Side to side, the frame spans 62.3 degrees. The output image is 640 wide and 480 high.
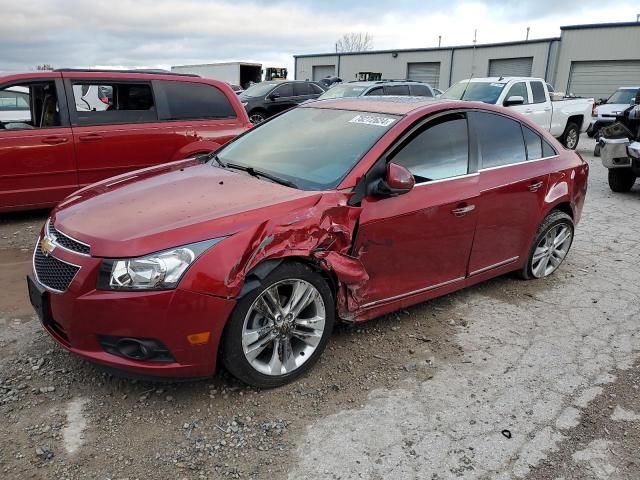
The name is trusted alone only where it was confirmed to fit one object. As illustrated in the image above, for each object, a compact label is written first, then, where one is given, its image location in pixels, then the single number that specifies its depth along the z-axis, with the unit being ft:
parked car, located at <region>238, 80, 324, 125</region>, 53.52
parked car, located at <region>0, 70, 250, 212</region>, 19.07
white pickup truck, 38.91
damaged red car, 8.42
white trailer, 109.34
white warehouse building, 88.84
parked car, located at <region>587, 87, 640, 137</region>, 51.59
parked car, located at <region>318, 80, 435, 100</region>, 42.50
